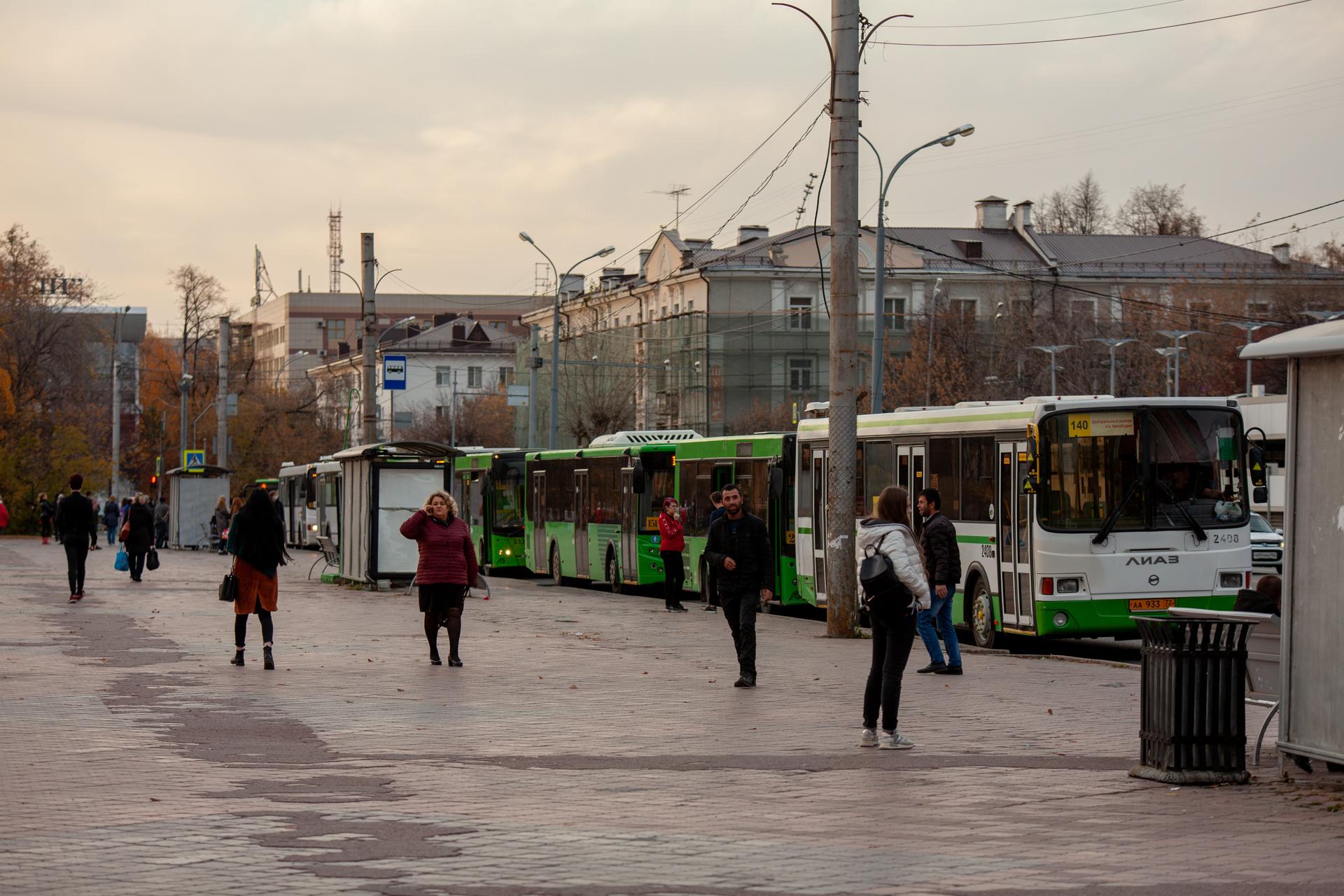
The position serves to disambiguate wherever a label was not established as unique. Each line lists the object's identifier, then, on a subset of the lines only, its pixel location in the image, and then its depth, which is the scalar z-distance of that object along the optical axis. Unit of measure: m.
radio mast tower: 171.38
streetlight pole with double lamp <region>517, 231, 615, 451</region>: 54.19
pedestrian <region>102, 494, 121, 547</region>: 66.38
